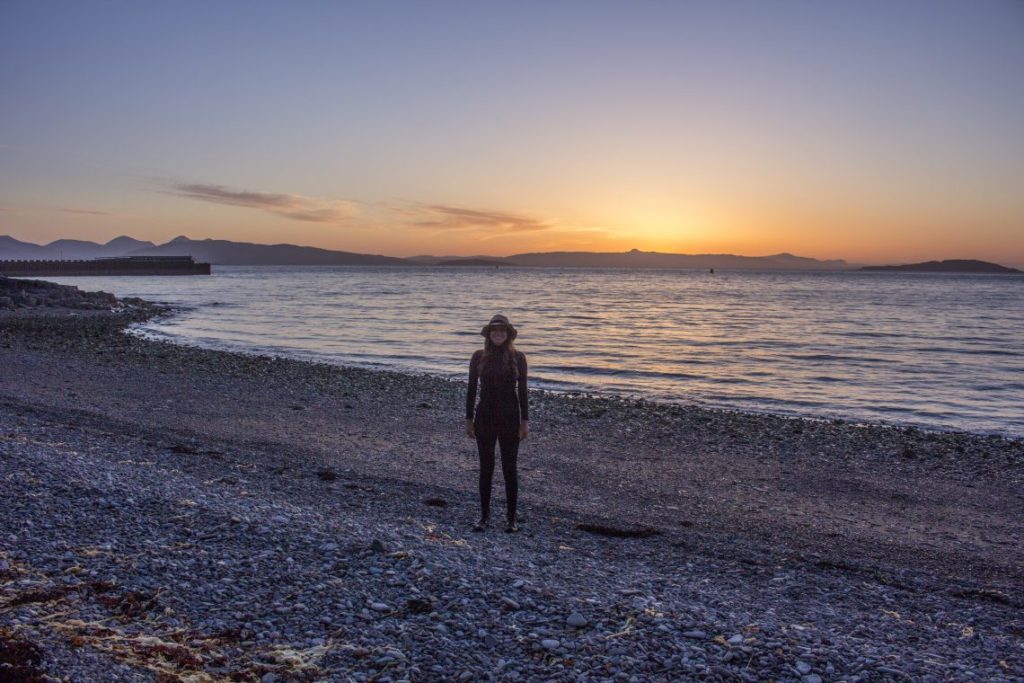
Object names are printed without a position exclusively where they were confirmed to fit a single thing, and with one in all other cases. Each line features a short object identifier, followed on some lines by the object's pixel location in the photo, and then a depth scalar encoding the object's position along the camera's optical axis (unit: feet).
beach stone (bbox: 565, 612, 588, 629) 16.74
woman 23.25
